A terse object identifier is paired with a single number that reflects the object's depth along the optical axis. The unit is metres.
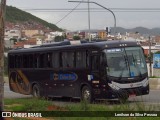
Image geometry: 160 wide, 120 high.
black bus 19.45
